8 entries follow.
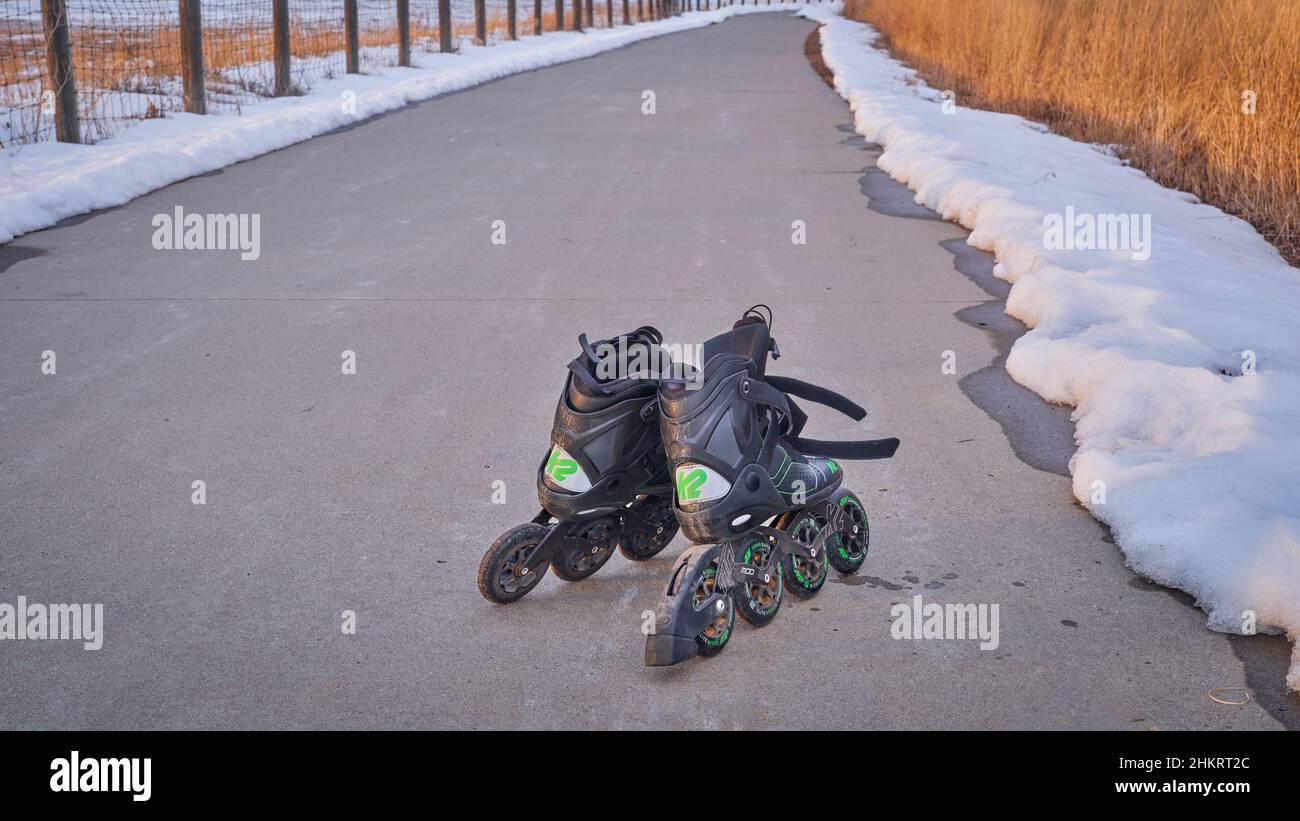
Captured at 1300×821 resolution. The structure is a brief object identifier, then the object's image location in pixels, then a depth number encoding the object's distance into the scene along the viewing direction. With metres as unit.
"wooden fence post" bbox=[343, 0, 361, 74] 20.05
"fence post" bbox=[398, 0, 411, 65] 22.41
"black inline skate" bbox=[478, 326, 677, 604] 3.67
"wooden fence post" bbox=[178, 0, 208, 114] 14.50
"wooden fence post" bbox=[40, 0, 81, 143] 11.47
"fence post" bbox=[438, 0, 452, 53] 25.92
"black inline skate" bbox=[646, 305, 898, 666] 3.43
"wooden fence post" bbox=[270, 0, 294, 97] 17.09
